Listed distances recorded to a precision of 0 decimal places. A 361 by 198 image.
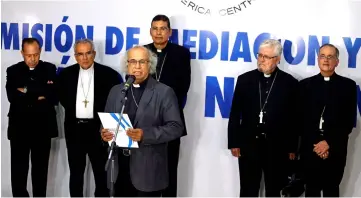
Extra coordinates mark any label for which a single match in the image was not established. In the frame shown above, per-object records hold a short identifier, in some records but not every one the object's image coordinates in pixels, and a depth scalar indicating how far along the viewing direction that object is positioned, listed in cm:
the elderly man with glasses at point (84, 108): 477
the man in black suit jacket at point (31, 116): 484
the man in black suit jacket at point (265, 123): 441
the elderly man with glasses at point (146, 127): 349
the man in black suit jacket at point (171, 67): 479
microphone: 333
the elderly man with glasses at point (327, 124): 445
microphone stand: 339
